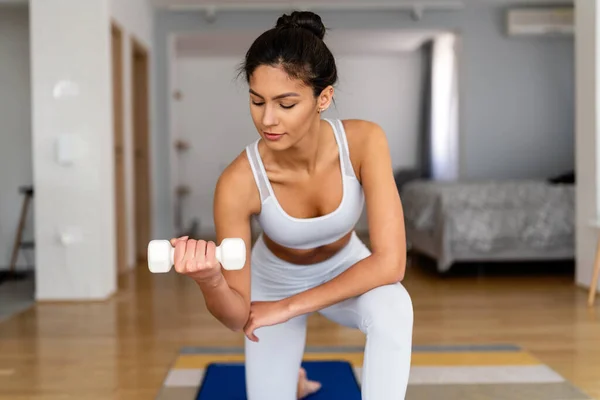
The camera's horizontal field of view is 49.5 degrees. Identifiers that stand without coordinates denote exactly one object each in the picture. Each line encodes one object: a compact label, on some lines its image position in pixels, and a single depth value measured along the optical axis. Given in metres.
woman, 1.34
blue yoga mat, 2.12
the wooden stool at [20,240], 4.78
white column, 3.83
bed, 4.42
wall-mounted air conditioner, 6.30
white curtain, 7.09
